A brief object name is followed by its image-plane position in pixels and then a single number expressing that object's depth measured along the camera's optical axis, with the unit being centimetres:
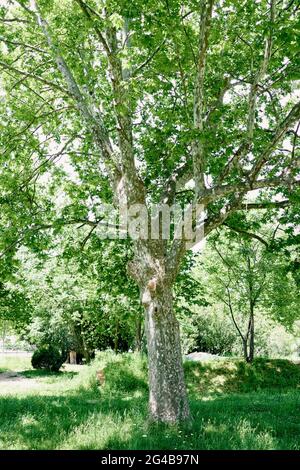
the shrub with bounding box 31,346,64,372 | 3022
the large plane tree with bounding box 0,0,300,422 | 712
